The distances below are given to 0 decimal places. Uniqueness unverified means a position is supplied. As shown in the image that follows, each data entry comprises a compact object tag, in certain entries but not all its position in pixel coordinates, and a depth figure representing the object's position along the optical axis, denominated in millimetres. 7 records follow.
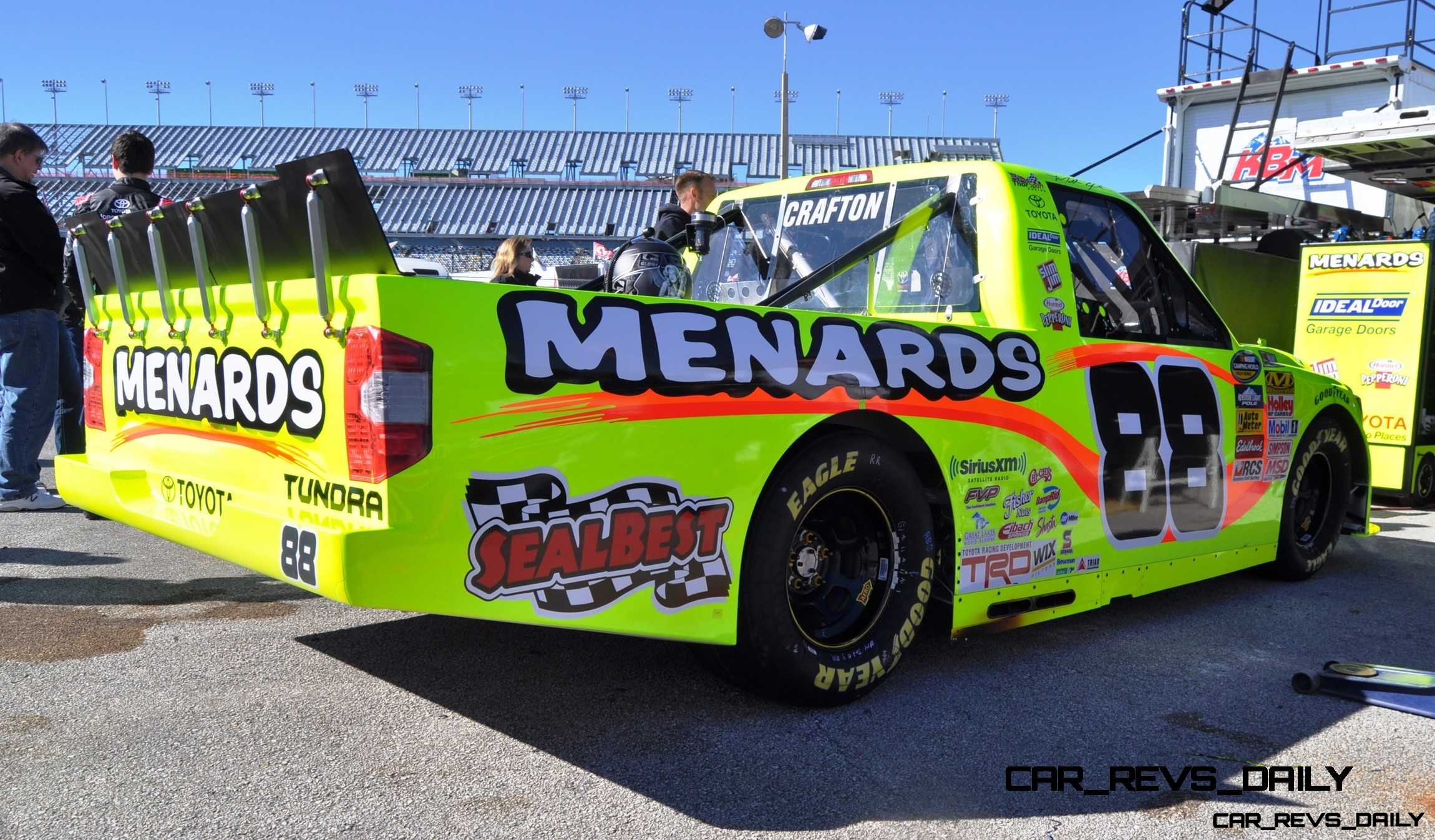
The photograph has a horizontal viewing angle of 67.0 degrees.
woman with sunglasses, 6141
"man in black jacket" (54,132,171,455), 5508
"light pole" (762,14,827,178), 15680
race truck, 2535
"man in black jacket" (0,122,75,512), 5574
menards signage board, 7922
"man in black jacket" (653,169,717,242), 6184
